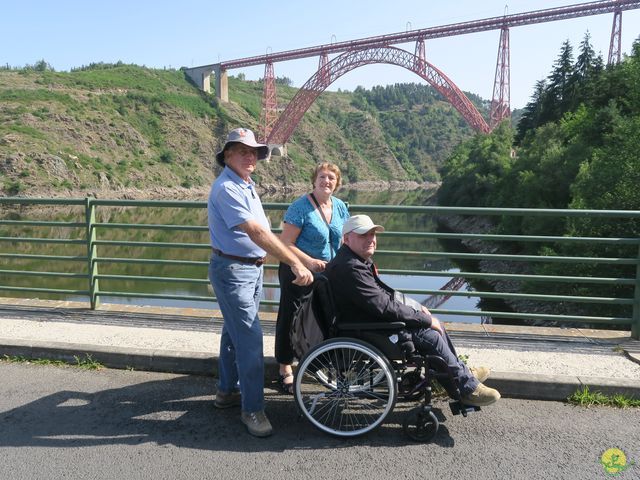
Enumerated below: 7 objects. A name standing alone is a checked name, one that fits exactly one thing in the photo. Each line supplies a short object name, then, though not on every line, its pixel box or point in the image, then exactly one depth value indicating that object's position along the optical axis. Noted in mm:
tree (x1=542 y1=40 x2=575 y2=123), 35594
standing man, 2770
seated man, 2865
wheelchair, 2832
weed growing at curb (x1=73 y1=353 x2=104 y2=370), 3852
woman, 3250
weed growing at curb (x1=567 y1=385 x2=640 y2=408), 3236
